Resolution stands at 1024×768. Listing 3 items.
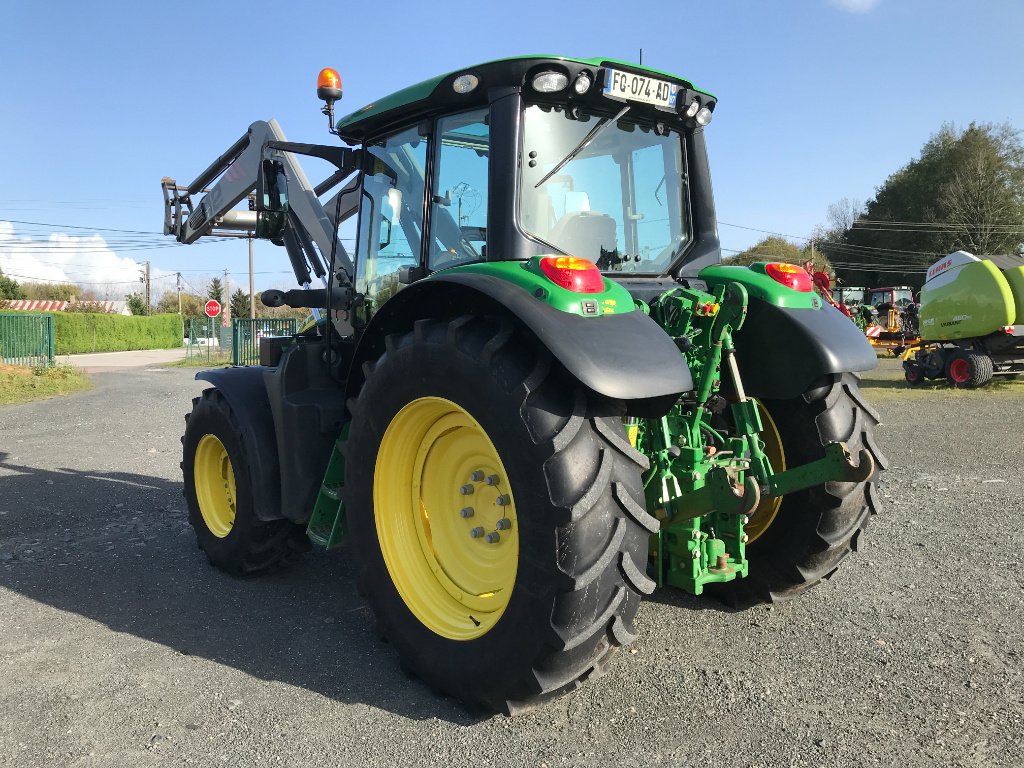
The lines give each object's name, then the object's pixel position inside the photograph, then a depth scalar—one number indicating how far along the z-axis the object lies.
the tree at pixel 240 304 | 59.84
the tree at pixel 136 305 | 55.19
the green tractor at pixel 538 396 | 2.44
